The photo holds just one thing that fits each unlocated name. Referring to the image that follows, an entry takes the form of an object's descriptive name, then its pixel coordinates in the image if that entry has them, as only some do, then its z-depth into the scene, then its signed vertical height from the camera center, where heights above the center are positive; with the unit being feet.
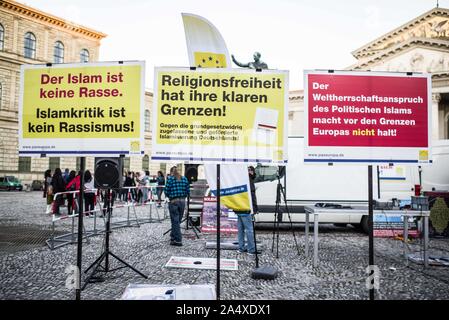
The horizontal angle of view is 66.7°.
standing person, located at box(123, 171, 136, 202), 64.95 -2.14
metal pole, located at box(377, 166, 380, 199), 31.88 -0.80
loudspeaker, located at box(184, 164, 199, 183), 37.24 -0.13
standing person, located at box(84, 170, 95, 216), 41.86 -3.23
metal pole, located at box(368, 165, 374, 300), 12.33 -1.70
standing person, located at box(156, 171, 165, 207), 65.27 -1.57
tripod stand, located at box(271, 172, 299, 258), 22.34 -1.82
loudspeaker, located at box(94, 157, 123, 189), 16.02 -0.11
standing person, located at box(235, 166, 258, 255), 22.44 -3.98
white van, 33.32 -1.02
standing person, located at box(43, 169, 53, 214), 42.43 -2.40
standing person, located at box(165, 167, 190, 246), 25.70 -2.00
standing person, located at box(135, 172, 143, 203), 57.27 -3.96
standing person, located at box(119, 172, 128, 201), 65.94 -4.45
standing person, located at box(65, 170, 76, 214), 33.19 -2.28
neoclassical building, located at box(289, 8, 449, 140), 126.82 +46.45
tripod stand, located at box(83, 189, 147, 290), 16.05 -4.80
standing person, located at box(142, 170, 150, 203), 62.85 -2.35
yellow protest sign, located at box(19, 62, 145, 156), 13.46 +2.40
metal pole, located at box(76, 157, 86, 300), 12.97 -2.56
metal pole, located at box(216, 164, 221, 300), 12.34 -2.73
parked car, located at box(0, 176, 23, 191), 105.02 -4.44
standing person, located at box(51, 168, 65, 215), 43.91 -1.68
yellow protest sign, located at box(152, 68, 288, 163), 12.85 +2.08
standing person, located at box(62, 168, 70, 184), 50.56 -1.10
